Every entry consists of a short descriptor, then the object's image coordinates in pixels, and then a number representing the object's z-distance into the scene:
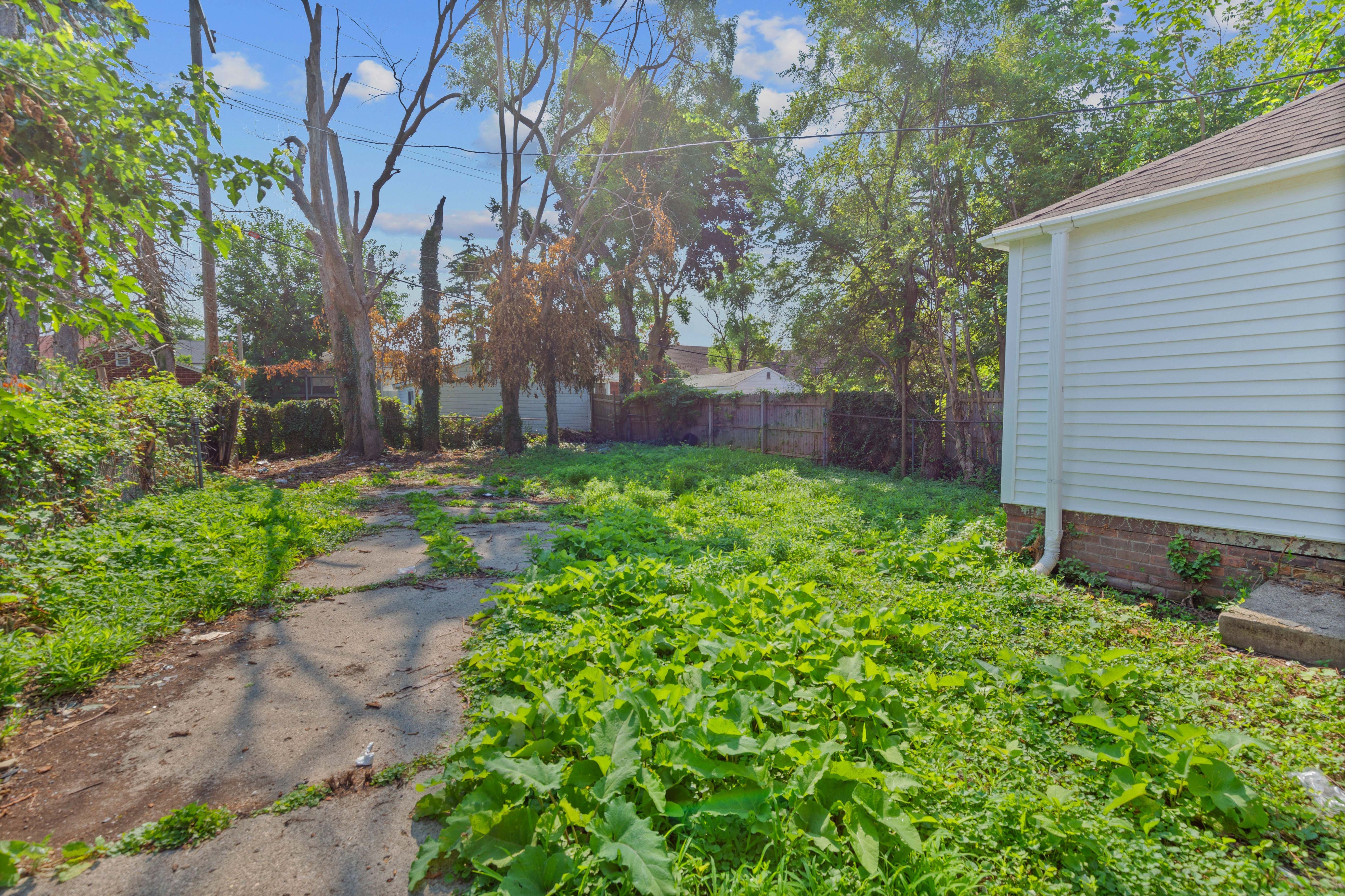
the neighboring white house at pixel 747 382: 29.55
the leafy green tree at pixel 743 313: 15.34
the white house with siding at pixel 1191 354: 3.91
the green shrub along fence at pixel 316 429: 14.65
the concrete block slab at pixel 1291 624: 3.32
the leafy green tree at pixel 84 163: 2.79
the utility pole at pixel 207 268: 11.46
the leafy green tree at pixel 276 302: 28.45
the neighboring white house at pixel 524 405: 24.53
